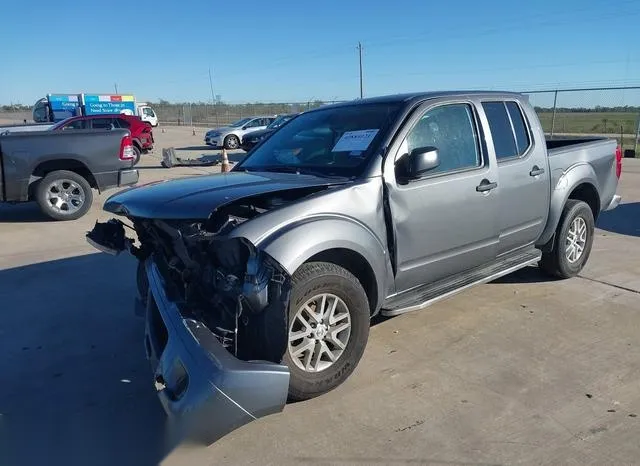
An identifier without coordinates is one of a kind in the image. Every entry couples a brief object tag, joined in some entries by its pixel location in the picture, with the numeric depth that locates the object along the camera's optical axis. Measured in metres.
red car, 17.70
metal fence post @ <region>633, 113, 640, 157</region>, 19.52
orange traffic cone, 12.09
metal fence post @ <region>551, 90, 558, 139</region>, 21.46
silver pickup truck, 2.86
